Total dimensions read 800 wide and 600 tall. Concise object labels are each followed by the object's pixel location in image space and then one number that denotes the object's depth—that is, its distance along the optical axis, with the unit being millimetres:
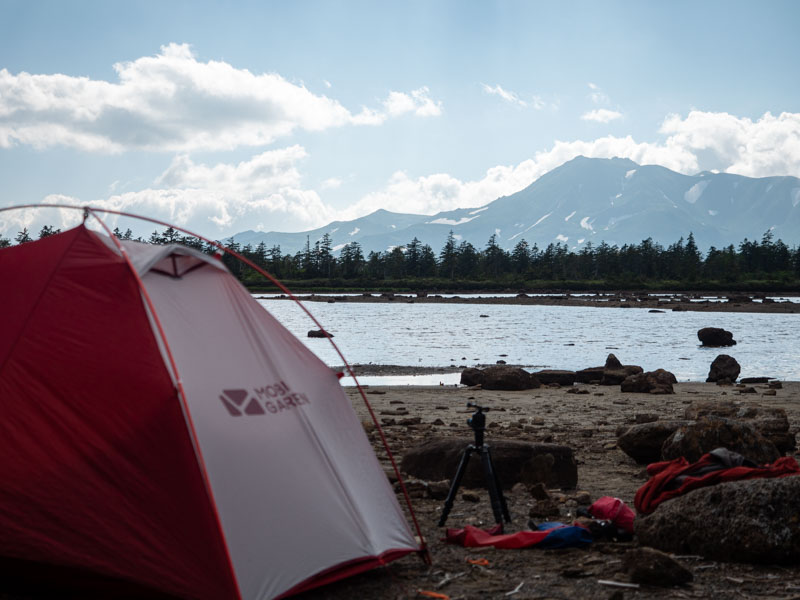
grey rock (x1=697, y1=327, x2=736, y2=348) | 40000
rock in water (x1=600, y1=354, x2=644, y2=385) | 22953
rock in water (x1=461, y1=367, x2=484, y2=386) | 22589
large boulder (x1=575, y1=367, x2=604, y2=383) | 23841
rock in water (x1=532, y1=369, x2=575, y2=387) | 23234
